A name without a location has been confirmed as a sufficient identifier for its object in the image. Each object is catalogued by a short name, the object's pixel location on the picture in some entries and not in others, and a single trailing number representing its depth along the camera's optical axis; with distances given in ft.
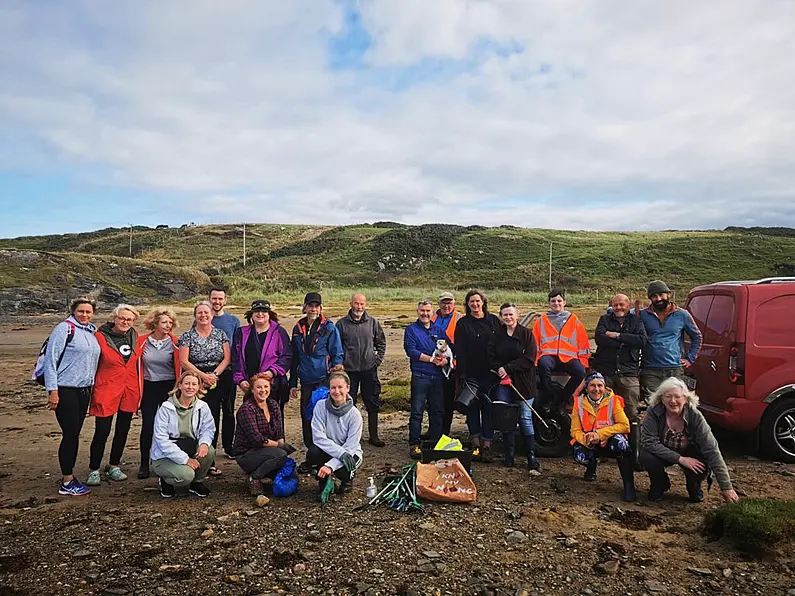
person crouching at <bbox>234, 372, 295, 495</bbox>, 19.25
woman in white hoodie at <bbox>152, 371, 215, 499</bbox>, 18.60
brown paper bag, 18.25
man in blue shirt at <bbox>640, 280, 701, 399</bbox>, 23.09
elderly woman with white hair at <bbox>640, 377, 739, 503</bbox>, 17.78
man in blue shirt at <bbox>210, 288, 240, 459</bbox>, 22.72
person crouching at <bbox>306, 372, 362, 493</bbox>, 19.19
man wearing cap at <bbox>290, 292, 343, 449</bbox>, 23.11
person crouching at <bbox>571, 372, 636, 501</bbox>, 19.39
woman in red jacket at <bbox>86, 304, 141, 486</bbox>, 20.27
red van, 21.39
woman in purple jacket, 22.24
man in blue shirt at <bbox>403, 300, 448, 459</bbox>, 23.85
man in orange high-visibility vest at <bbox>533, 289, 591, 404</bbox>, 23.02
